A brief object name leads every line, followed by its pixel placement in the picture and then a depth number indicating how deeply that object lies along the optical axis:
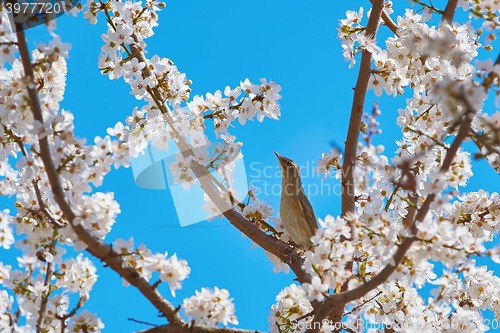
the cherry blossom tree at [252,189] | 5.56
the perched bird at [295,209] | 10.30
